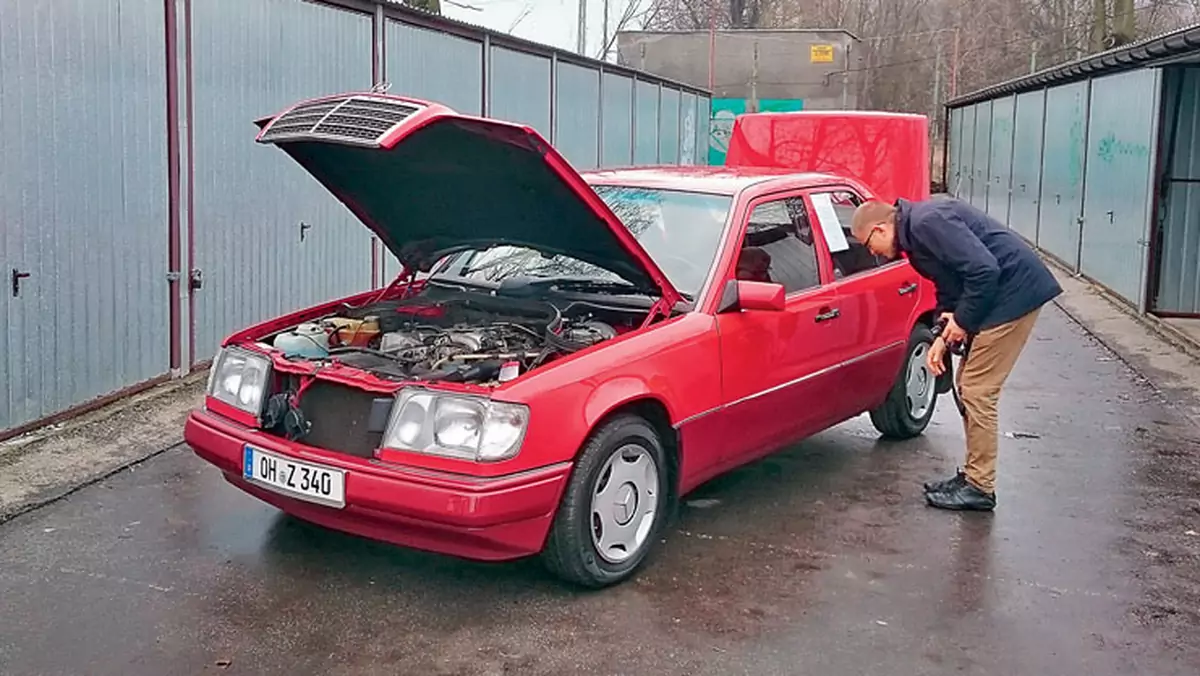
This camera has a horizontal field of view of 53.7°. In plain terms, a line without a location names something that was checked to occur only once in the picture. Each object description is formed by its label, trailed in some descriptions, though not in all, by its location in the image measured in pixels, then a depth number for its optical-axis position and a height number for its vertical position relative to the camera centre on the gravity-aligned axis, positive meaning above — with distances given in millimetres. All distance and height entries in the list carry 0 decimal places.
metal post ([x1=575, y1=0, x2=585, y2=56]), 35344 +4842
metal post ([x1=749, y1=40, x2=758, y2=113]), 34312 +3251
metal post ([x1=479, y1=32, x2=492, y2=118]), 13086 +1235
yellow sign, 34438 +4193
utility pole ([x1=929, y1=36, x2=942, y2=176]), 38500 +3533
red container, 13805 +608
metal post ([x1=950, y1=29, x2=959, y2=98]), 35844 +4040
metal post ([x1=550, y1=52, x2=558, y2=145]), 15609 +1235
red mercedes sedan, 4281 -670
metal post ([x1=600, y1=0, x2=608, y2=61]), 39306 +5246
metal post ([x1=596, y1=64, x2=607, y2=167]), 18344 +1185
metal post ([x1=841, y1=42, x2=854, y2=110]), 34428 +3543
